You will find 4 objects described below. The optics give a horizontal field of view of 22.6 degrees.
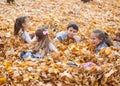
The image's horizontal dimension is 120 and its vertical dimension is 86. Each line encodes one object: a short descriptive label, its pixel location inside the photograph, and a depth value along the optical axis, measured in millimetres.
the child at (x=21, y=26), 7227
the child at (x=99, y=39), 6175
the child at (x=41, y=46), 6055
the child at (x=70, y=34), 7285
